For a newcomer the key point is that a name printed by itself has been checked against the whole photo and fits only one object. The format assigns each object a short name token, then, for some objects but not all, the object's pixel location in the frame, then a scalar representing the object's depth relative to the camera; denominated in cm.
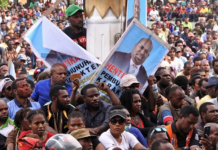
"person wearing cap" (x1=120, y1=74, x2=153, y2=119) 1181
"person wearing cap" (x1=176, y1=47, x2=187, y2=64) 2384
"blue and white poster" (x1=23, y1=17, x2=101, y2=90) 1241
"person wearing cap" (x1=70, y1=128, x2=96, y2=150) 901
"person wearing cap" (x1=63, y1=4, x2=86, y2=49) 1287
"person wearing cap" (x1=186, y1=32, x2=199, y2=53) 2986
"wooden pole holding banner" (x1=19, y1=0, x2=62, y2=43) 1375
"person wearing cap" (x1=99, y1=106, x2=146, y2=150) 993
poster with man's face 1206
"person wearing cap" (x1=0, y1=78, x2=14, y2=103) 1280
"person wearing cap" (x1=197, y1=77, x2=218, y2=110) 1308
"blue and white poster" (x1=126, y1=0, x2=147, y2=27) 1310
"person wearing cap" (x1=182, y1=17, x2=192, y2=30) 3810
